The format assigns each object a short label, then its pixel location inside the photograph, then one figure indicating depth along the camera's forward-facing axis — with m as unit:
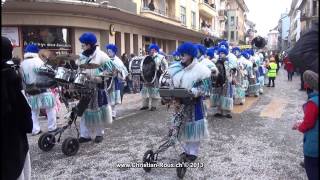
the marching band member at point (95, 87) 7.46
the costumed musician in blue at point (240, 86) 13.16
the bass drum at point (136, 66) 11.41
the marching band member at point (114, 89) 10.77
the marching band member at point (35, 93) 8.56
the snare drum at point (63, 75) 6.85
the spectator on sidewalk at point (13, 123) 3.66
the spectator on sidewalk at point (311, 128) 3.67
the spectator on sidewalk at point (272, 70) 21.41
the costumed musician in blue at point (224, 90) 10.43
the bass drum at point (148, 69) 11.09
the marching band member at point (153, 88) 11.90
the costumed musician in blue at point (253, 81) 16.46
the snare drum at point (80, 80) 6.98
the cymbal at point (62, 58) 7.50
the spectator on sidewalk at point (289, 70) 25.88
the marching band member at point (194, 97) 5.76
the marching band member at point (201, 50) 7.41
